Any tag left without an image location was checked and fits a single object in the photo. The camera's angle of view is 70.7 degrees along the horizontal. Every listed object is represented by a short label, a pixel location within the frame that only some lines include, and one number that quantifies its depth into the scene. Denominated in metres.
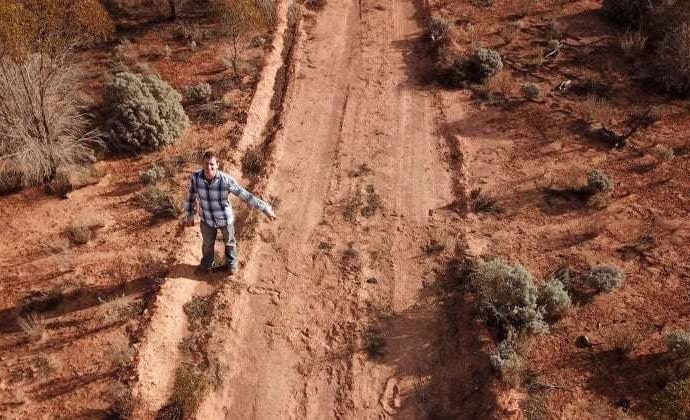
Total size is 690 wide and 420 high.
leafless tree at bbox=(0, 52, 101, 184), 9.66
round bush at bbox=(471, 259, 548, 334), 7.62
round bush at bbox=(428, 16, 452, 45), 15.13
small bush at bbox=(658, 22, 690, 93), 12.71
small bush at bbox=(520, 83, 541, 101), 12.91
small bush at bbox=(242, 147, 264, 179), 10.98
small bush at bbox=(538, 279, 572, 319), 7.87
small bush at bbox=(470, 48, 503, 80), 13.55
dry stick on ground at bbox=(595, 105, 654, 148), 11.62
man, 7.03
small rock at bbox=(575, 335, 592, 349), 7.58
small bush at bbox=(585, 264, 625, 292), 8.22
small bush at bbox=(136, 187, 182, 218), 9.54
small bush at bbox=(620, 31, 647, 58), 14.41
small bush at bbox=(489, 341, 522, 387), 6.99
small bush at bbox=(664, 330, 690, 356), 7.02
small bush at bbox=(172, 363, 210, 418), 6.71
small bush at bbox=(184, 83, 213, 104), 12.52
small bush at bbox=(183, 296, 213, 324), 7.99
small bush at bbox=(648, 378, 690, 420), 6.35
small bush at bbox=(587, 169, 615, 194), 10.18
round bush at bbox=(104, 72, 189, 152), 10.98
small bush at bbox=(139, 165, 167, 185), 10.16
